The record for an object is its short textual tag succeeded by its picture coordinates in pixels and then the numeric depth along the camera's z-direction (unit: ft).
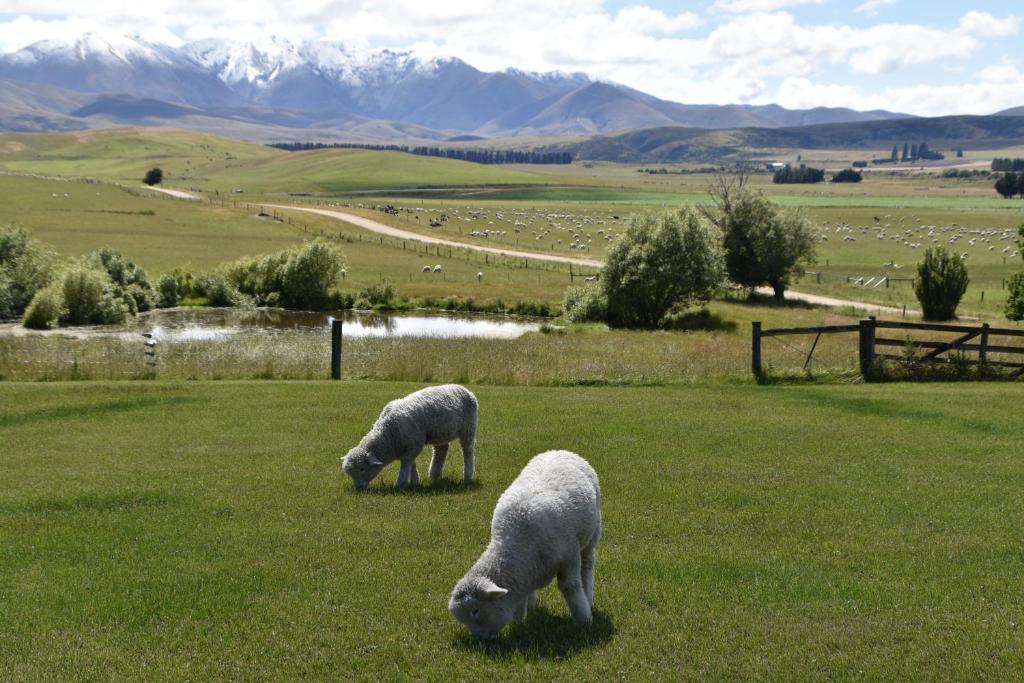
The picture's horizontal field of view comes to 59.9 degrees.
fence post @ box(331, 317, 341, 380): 91.71
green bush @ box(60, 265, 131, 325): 173.78
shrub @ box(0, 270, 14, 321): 176.14
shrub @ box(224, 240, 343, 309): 219.41
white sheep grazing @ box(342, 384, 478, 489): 47.98
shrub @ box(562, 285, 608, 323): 180.96
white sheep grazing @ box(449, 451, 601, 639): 29.60
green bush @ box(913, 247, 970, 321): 186.70
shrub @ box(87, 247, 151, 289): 198.90
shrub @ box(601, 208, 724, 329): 175.42
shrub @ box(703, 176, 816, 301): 221.05
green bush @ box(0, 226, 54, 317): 179.01
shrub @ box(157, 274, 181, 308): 207.62
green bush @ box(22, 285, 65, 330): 165.68
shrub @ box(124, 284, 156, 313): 198.23
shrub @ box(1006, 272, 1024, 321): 122.01
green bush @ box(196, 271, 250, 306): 215.72
